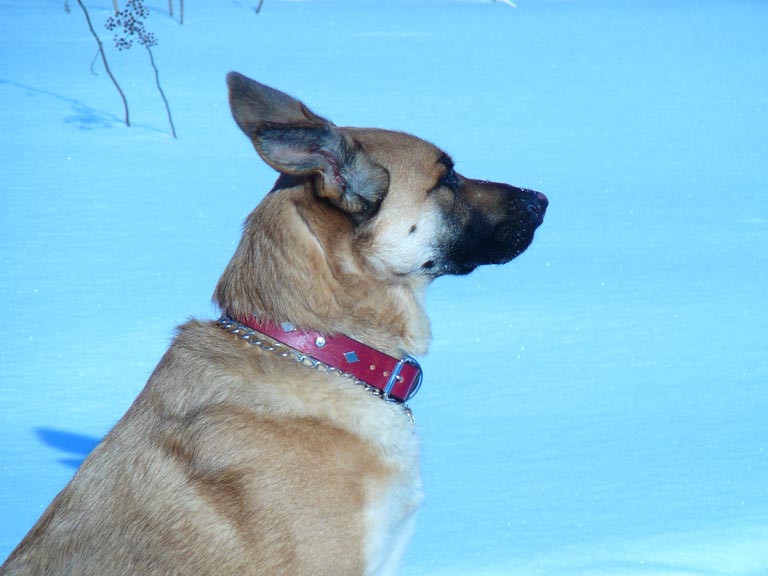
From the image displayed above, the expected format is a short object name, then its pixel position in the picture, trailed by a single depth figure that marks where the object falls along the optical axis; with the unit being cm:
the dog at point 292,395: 370
